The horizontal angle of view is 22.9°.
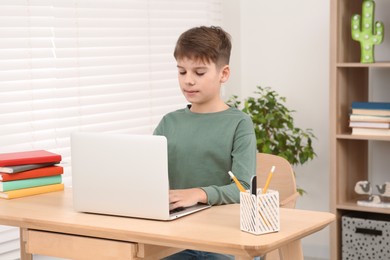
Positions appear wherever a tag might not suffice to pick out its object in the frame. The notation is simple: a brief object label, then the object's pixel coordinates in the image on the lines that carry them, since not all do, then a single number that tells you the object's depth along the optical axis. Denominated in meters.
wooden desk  2.49
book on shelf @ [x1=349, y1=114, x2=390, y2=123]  4.96
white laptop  2.73
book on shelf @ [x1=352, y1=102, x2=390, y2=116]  4.98
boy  3.13
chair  3.71
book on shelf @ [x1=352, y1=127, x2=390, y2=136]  4.97
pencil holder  2.54
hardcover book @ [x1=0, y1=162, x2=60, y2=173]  3.38
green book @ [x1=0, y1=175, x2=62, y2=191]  3.34
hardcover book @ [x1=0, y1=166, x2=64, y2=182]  3.36
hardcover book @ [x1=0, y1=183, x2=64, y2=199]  3.34
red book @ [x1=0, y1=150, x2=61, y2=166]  3.40
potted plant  5.41
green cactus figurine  4.96
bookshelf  5.03
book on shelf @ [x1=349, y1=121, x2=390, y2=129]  4.96
